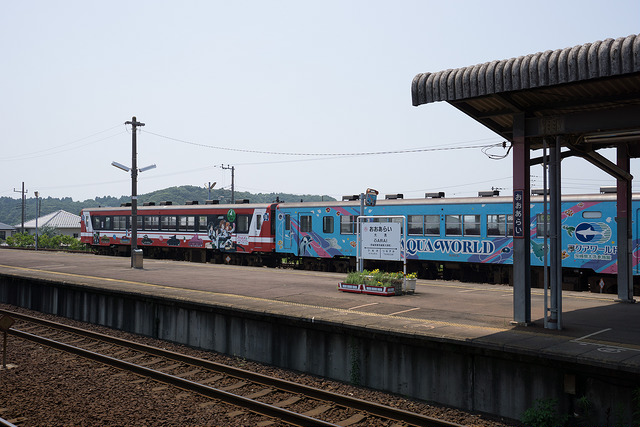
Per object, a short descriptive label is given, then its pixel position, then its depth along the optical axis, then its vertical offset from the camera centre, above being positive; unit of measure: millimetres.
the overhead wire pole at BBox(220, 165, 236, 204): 65375 +5417
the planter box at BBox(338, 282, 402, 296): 16625 -2007
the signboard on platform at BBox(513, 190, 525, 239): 11305 +210
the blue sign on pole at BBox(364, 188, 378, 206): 19875 +1015
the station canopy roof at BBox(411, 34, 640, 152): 9060 +2540
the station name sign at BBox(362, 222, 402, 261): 18031 -547
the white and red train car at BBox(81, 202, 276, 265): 30719 -484
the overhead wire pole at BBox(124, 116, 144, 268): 28906 +3039
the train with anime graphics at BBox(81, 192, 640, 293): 19734 -529
